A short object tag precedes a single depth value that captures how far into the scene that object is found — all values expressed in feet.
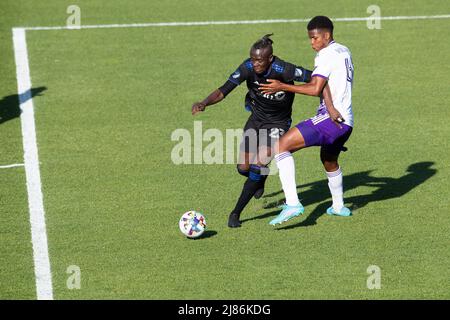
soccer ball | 40.81
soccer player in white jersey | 40.81
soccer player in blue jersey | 41.33
